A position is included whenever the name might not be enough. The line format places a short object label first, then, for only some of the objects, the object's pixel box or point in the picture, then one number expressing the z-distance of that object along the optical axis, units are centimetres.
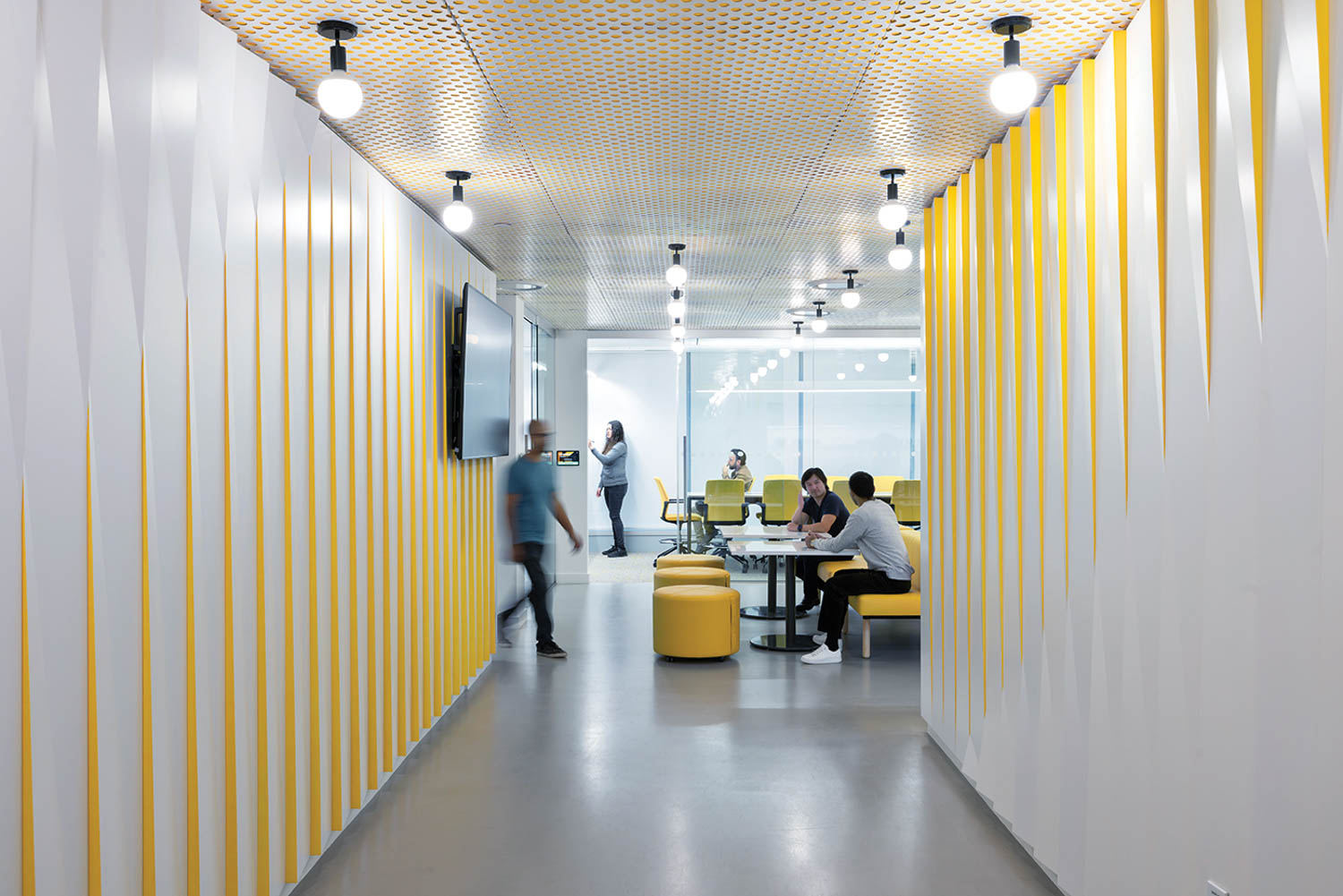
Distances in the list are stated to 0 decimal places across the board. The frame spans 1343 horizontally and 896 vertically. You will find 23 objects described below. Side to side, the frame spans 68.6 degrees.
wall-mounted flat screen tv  600
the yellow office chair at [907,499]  1074
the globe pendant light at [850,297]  811
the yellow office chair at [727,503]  1176
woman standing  1367
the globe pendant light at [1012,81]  313
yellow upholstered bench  744
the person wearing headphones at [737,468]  1262
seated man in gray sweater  742
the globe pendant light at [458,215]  484
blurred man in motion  721
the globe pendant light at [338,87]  313
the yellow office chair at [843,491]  1213
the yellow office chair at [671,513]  1274
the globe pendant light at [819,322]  969
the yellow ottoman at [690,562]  930
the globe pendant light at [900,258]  565
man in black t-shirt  838
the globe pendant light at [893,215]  480
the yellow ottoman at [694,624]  733
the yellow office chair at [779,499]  1157
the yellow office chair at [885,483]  1297
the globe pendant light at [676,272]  685
